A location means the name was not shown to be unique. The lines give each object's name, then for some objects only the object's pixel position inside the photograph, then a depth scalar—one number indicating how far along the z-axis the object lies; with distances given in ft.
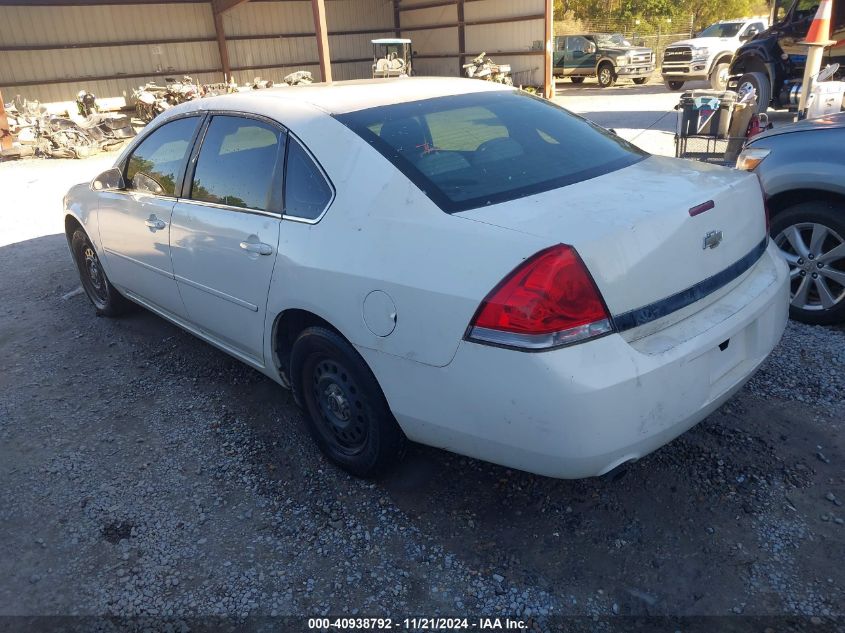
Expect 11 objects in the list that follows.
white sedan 7.10
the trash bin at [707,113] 21.71
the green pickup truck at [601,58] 75.56
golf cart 68.33
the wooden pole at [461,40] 75.72
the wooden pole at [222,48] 69.46
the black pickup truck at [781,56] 39.45
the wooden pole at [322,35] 50.29
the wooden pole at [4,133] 51.34
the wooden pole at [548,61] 62.80
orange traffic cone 25.35
